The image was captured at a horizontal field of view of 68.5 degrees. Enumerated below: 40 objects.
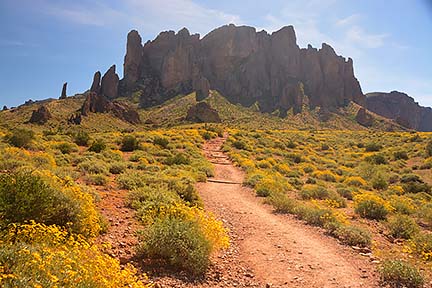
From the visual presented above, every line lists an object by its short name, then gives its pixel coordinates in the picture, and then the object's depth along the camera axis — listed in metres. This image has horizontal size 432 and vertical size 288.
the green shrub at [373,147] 42.78
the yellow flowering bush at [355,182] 22.65
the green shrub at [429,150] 33.18
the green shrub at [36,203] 5.89
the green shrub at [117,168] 15.65
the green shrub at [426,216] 13.13
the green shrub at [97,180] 12.24
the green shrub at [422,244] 8.63
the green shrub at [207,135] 42.38
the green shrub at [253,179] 17.93
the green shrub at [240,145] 36.29
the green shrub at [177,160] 21.75
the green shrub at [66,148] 21.27
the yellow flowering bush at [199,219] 7.61
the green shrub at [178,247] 6.63
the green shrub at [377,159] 32.93
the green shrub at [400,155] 34.75
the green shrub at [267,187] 15.45
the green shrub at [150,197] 9.70
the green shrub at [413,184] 21.95
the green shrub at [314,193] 16.09
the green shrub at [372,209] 13.20
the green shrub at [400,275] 6.57
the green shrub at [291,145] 41.96
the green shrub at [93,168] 14.30
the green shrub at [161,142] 29.33
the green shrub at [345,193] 17.97
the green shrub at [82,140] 26.69
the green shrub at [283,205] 12.64
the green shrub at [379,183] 23.05
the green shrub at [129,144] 26.62
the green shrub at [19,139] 19.73
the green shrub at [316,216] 11.03
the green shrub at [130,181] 12.36
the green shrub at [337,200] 14.95
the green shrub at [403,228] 10.86
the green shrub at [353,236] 9.29
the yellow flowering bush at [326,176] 24.20
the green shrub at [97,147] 22.59
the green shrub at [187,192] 12.10
